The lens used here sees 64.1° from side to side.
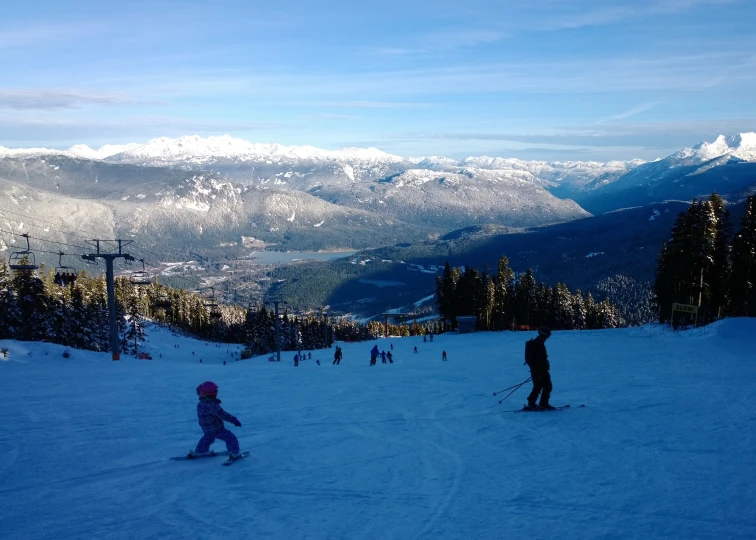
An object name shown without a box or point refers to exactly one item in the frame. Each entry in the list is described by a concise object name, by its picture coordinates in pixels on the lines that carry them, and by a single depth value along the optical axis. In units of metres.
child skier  10.27
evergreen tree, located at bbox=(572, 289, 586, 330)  77.50
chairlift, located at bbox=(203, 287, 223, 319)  72.75
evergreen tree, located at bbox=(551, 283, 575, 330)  77.00
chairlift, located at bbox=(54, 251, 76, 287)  37.50
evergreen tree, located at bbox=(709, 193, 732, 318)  46.12
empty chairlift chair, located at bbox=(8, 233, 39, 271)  32.24
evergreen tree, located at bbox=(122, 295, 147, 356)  67.44
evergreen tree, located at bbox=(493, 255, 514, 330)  71.88
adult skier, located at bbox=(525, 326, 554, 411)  13.47
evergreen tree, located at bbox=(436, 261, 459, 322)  75.56
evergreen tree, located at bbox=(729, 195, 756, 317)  44.09
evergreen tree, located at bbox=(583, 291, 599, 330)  81.31
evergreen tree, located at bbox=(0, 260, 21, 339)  54.84
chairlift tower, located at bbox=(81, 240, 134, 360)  32.25
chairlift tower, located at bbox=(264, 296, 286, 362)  47.03
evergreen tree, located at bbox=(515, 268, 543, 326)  74.62
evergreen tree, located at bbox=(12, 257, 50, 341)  56.38
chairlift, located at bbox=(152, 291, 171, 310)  60.44
